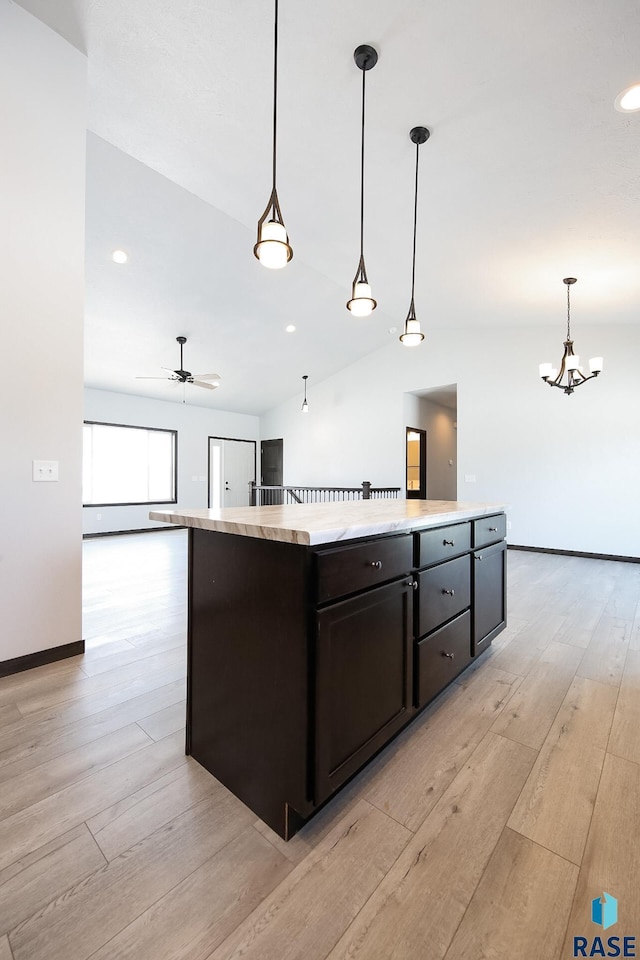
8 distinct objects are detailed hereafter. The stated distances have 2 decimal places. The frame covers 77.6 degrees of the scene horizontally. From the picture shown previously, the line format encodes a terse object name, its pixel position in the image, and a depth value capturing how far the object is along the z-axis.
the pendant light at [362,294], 2.09
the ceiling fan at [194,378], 5.65
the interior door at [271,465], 9.81
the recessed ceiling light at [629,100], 2.01
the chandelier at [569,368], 4.12
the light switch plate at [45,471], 2.28
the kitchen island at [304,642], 1.14
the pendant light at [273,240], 1.71
